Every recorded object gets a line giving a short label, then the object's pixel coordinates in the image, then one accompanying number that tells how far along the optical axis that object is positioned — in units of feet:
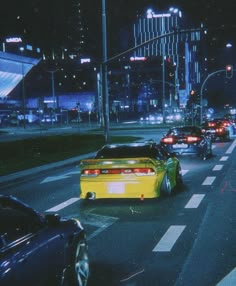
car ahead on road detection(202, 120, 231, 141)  124.47
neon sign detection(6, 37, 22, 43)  598.14
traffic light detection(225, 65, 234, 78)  139.07
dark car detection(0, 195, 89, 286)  14.60
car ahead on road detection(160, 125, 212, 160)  80.53
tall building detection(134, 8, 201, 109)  554.46
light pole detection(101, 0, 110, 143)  99.14
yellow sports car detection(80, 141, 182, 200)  40.81
